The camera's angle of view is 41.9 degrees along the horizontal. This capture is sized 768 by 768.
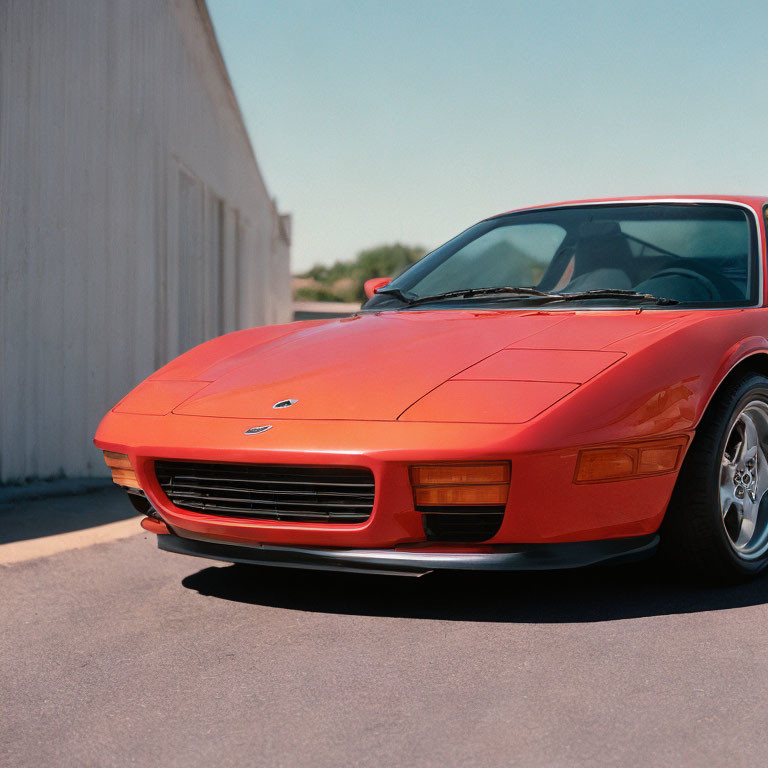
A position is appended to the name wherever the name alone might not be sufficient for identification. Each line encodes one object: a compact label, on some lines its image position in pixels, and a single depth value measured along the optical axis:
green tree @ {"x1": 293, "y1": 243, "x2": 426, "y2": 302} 94.38
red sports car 2.67
